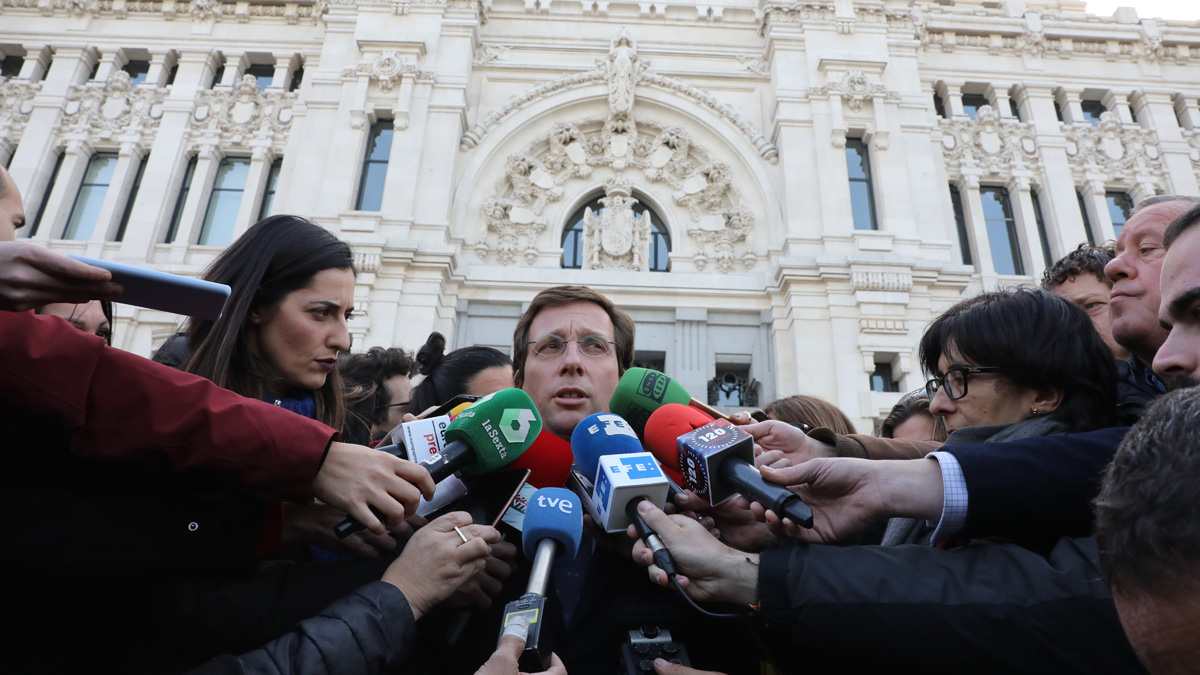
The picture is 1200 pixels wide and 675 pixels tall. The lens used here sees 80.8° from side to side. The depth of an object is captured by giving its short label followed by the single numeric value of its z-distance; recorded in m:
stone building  12.54
